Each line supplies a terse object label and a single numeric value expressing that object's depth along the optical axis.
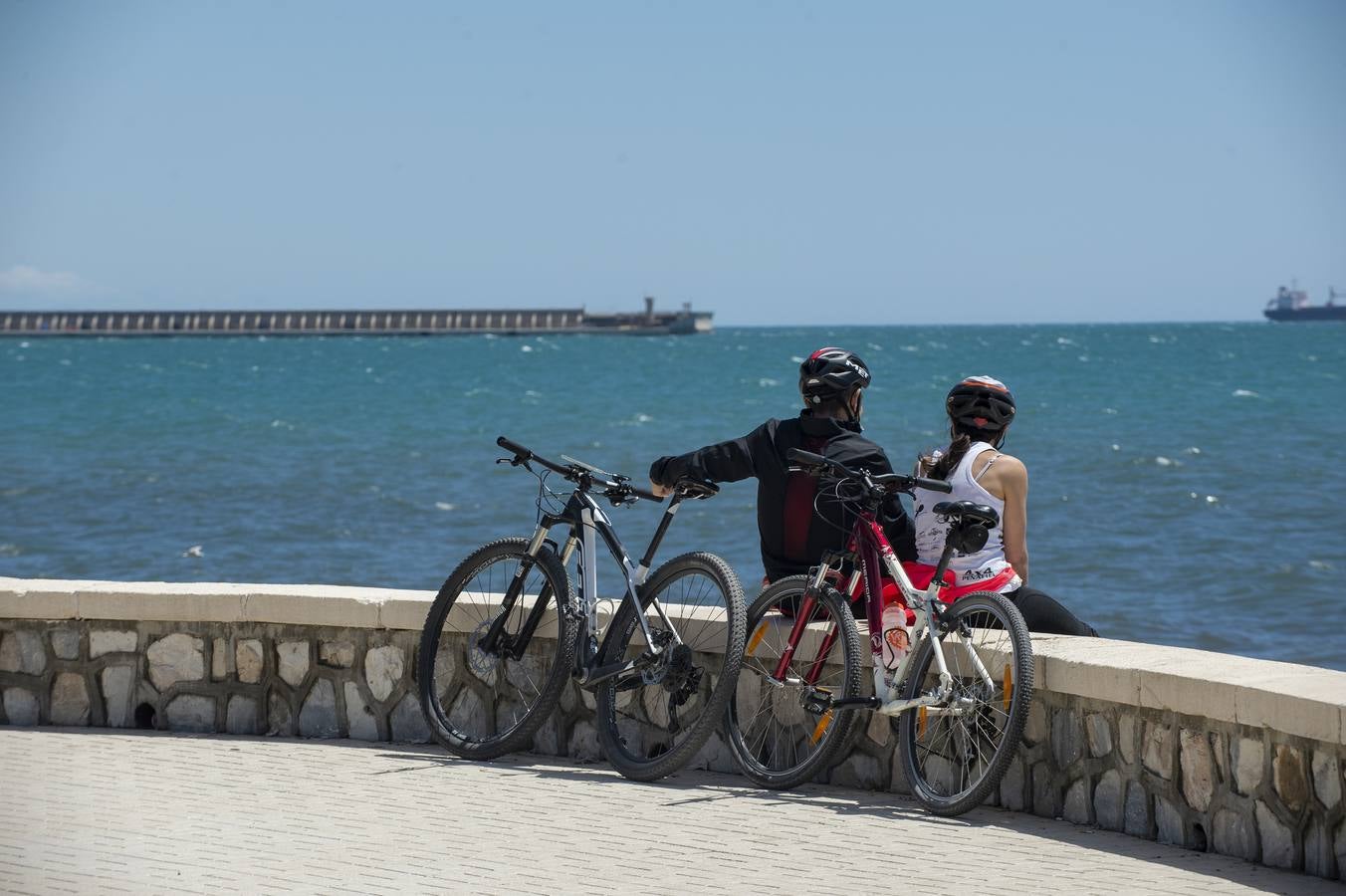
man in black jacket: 12.58
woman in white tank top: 12.13
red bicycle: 11.09
